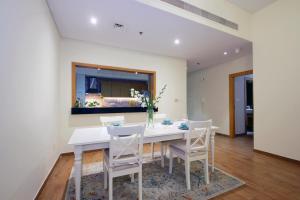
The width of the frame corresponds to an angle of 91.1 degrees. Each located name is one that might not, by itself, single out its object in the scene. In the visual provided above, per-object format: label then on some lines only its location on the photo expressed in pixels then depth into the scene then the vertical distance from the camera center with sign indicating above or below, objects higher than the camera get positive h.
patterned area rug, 1.83 -1.15
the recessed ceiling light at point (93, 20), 2.50 +1.43
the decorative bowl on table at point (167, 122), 2.74 -0.36
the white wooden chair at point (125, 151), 1.61 -0.56
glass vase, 2.42 -0.26
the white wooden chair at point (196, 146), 1.99 -0.62
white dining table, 1.57 -0.42
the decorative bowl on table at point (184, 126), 2.31 -0.38
